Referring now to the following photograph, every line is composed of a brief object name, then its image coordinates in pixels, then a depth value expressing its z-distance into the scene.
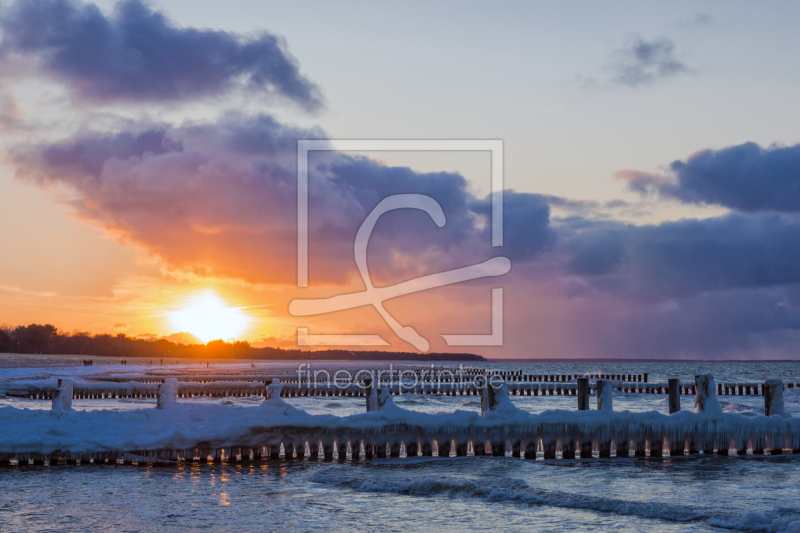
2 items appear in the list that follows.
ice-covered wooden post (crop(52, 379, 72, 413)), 24.11
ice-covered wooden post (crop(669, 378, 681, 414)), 27.56
